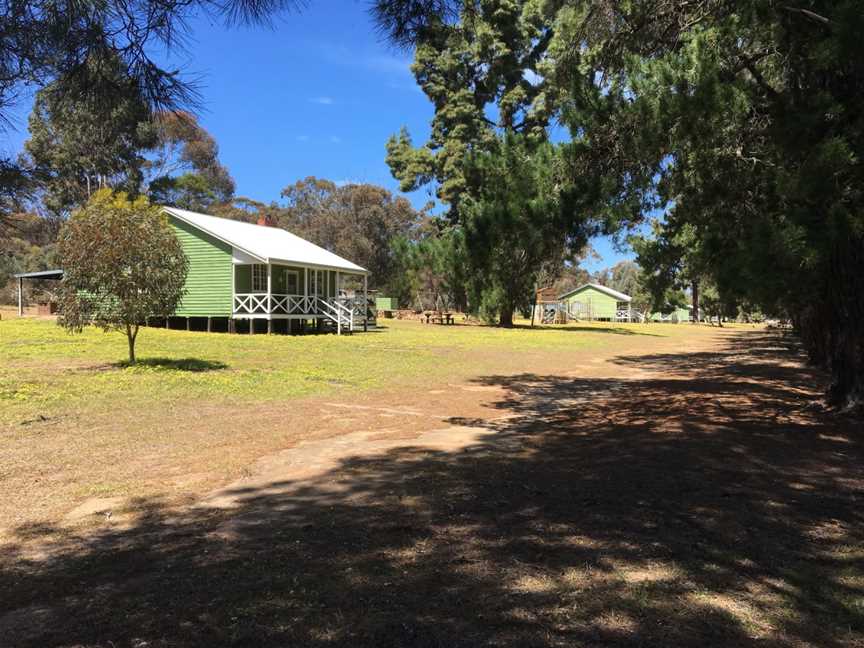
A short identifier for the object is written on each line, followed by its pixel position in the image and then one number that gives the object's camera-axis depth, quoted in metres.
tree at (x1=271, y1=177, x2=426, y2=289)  59.66
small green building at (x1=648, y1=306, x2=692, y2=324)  72.81
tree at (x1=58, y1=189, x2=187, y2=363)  12.94
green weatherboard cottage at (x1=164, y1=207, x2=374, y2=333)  24.20
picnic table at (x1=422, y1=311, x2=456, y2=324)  39.12
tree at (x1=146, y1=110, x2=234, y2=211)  47.09
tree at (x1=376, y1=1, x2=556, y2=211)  36.91
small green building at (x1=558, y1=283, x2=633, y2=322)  69.06
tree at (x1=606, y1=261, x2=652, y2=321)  118.25
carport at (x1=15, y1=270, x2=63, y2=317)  27.91
